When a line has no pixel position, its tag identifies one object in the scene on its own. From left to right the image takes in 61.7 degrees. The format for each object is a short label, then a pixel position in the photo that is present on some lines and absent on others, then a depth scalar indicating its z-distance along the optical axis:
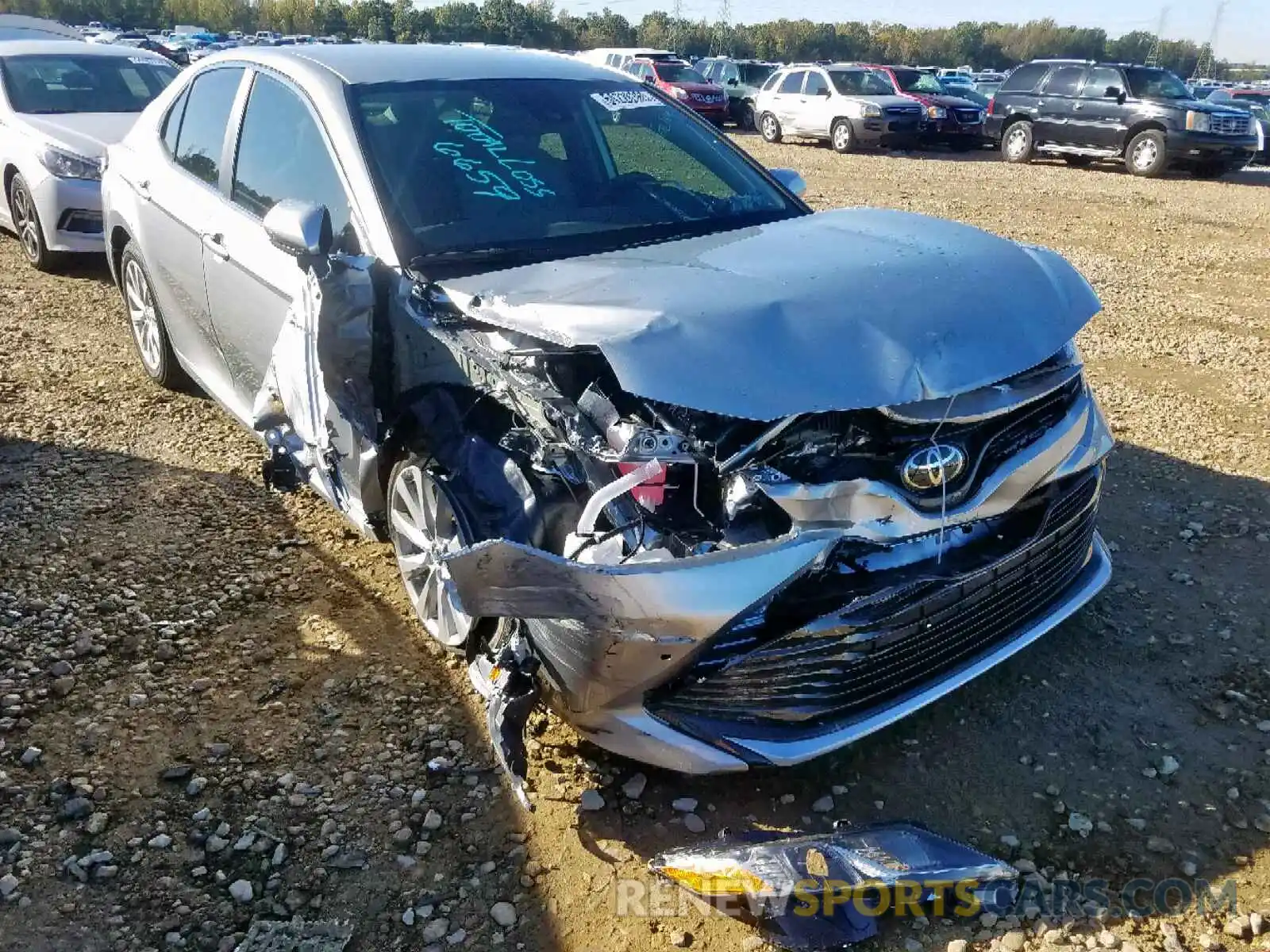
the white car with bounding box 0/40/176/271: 7.47
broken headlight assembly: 2.41
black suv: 15.83
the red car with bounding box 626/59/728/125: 22.62
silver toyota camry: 2.52
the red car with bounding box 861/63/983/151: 19.94
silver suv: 19.55
